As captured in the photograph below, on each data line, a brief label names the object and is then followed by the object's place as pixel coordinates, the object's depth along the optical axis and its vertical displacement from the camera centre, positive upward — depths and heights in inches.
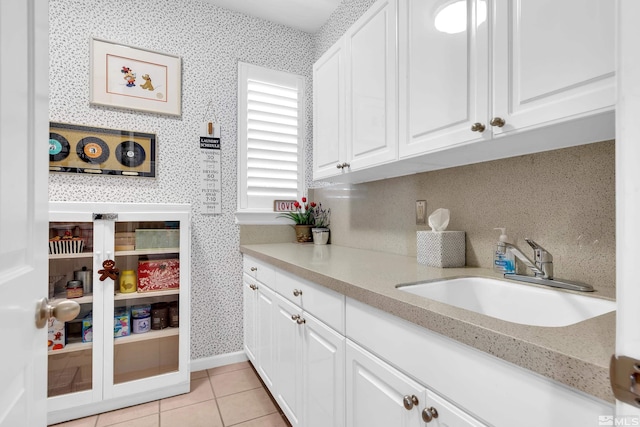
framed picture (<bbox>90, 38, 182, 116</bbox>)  80.7 +36.7
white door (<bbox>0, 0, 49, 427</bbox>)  21.3 +0.4
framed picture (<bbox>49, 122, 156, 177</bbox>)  76.5 +15.9
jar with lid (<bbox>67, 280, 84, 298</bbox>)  70.4 -18.0
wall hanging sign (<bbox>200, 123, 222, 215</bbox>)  92.0 +11.9
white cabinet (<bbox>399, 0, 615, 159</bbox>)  30.1 +17.0
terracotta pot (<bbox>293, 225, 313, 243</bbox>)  100.7 -7.1
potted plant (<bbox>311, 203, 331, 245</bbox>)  97.0 -4.5
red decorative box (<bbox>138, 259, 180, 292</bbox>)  78.0 -16.4
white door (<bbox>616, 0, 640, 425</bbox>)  14.7 +1.3
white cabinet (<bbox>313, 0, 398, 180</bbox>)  55.7 +24.4
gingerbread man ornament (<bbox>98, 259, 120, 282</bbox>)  71.2 -13.9
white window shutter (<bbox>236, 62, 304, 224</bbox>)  97.0 +23.3
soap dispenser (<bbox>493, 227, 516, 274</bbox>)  47.1 -7.1
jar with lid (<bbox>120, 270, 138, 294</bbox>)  76.2 -17.6
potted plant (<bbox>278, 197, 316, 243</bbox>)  100.9 -2.2
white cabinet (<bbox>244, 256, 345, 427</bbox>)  45.1 -25.6
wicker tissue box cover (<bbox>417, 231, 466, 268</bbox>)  53.2 -6.4
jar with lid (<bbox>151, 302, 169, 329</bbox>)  80.0 -27.3
